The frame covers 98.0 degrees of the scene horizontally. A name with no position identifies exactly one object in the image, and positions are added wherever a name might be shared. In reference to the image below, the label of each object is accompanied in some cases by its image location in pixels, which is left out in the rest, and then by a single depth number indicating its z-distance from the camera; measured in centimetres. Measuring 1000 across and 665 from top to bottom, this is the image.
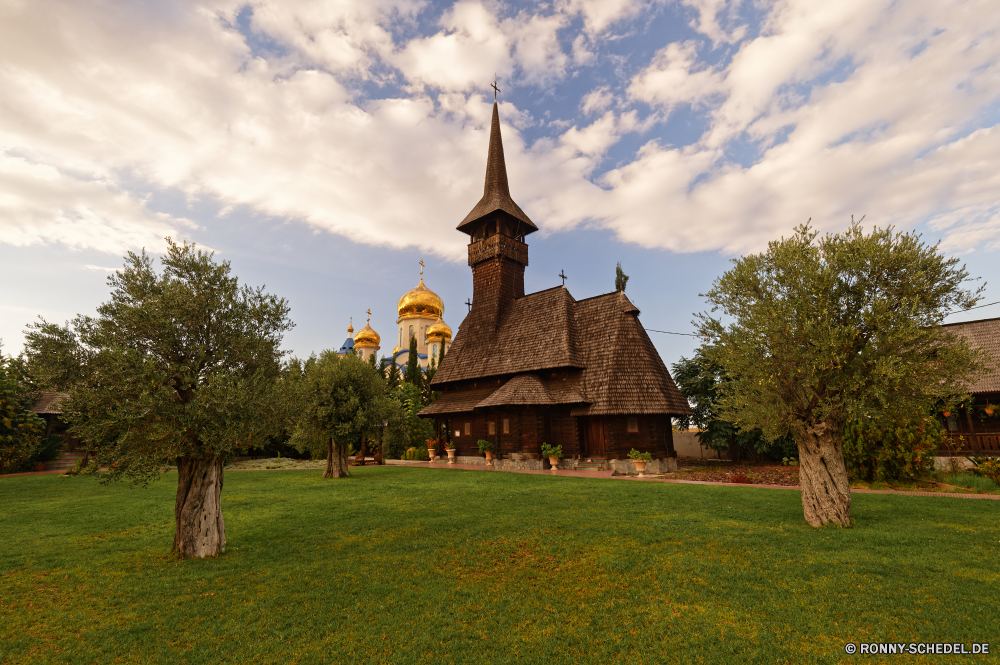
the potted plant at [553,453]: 2217
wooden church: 2166
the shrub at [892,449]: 1345
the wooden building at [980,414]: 1823
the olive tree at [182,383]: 681
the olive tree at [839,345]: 841
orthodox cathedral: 5759
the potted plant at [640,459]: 1917
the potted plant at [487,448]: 2500
